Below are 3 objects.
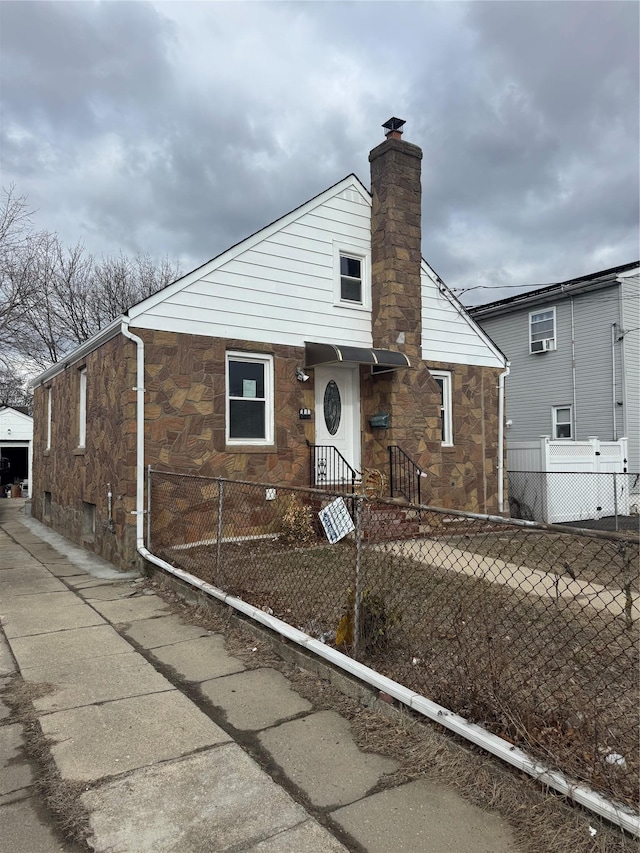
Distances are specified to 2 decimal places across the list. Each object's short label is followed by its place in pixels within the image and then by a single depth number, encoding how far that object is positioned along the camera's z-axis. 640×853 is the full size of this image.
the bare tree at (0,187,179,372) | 24.33
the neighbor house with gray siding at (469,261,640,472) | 15.41
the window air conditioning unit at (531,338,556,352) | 17.19
